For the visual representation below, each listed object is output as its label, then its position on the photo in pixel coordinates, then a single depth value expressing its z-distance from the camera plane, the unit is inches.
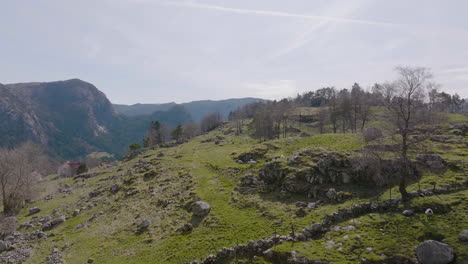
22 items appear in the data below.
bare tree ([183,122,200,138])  6097.4
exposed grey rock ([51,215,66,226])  1411.7
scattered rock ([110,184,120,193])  1786.7
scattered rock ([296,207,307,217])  903.2
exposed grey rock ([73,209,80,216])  1518.2
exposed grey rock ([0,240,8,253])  1095.6
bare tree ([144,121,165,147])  5415.8
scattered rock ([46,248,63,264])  943.8
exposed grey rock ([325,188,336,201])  967.0
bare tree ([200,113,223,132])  7478.8
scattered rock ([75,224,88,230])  1301.2
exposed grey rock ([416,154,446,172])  991.0
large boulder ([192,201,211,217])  1080.2
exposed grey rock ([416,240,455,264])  542.0
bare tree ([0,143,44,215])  1765.5
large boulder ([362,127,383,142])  1232.2
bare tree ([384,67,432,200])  837.2
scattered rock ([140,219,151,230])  1098.7
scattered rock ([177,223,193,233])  981.8
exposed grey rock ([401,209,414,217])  753.6
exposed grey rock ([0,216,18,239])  1293.6
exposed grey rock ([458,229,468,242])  585.6
